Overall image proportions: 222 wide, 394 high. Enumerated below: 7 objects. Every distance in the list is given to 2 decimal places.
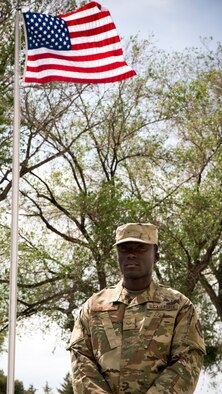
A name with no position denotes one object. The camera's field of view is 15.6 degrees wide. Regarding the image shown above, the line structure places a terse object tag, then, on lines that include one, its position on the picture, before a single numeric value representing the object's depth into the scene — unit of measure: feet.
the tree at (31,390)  90.43
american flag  28.58
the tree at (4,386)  86.12
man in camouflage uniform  12.96
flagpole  24.61
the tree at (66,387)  102.71
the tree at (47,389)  92.43
